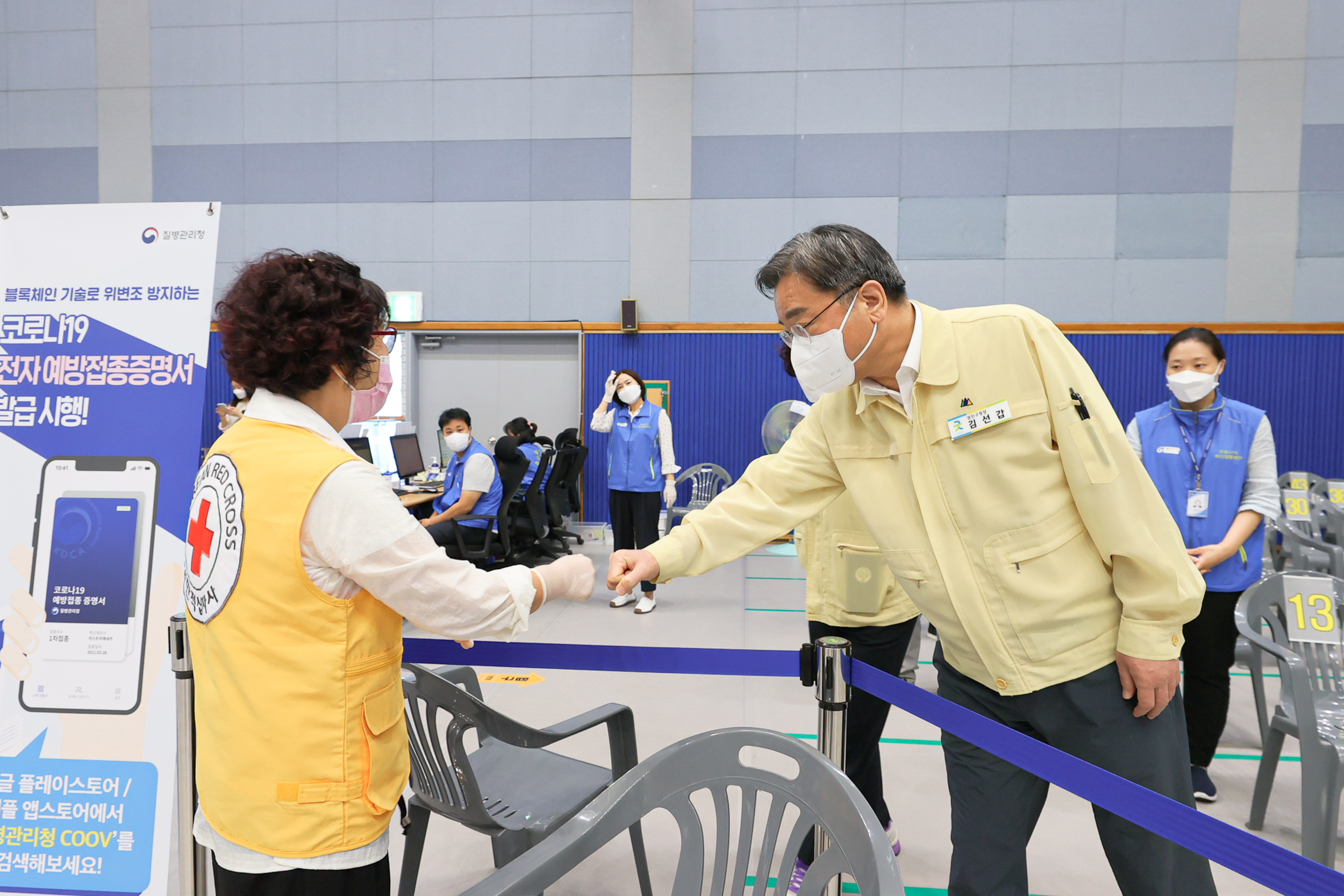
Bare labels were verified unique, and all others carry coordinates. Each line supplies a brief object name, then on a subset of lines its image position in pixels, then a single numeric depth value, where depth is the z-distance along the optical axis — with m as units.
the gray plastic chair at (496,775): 1.77
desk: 6.34
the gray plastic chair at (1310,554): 4.11
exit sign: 9.17
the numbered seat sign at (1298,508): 5.04
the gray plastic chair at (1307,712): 2.31
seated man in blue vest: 5.96
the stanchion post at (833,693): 1.56
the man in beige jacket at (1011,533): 1.35
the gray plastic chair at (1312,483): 6.92
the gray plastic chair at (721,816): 1.10
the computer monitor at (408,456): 7.61
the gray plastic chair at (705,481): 8.38
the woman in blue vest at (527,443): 7.07
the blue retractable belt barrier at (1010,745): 1.08
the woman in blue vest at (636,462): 6.03
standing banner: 1.97
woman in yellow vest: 1.12
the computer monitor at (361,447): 6.52
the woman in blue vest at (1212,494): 2.79
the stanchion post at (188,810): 1.68
